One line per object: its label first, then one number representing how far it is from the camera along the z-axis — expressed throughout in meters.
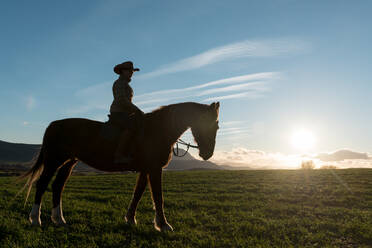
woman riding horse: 7.21
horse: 7.20
